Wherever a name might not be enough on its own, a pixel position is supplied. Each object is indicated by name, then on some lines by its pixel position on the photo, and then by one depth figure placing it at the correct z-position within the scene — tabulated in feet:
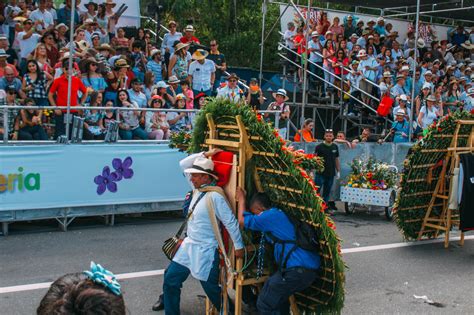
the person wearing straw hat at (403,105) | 56.39
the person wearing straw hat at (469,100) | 66.03
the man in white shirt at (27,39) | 47.01
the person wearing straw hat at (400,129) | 51.88
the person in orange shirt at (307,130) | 47.26
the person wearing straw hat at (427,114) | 55.93
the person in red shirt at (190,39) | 56.61
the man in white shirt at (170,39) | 57.26
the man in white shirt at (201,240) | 20.31
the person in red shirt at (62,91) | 39.45
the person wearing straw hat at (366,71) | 64.28
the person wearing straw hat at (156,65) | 52.16
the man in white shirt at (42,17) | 49.78
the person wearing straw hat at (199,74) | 52.85
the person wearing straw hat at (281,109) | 46.93
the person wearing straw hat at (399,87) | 62.90
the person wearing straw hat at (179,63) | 53.26
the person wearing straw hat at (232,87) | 49.67
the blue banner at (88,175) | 32.86
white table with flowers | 41.63
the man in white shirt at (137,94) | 44.78
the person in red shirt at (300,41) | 64.47
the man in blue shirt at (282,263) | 19.36
